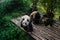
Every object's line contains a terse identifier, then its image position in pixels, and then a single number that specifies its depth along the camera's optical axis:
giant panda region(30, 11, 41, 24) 8.73
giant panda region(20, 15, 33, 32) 7.68
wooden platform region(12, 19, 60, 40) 7.33
